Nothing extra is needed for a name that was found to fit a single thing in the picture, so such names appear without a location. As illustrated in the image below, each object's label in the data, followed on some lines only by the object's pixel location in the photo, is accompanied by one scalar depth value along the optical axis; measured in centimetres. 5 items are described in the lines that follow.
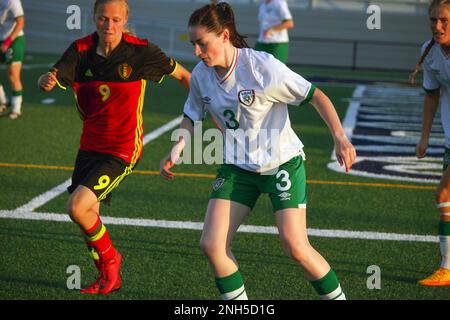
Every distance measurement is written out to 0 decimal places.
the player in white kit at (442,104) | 1152
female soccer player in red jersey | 1083
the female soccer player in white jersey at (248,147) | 912
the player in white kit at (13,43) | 2639
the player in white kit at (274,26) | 3144
